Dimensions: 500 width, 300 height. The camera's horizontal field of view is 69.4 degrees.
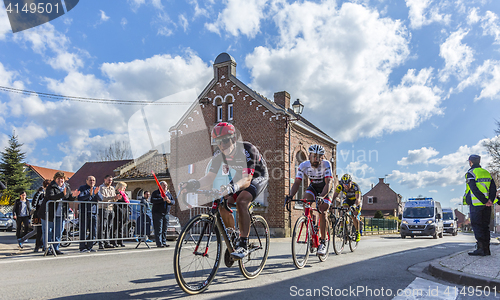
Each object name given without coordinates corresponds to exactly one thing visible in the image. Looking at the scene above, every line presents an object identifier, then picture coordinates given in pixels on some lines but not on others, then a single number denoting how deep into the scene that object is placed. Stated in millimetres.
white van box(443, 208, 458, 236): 27859
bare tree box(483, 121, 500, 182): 34906
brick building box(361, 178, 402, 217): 74125
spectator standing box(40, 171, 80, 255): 8406
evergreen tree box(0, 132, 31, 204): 39906
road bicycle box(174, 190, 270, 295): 3785
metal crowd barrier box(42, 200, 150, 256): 8469
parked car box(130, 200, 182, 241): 11797
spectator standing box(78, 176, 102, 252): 9133
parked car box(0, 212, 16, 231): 23828
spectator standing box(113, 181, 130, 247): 10141
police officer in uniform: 7156
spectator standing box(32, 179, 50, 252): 8938
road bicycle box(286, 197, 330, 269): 5848
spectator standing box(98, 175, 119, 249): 9680
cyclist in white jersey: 6512
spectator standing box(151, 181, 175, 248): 10508
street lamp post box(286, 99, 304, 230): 19359
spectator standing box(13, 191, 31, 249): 12105
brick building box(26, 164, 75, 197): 52162
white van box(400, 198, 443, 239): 20812
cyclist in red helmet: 4496
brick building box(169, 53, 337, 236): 19922
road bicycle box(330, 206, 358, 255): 7938
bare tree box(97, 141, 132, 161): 51000
